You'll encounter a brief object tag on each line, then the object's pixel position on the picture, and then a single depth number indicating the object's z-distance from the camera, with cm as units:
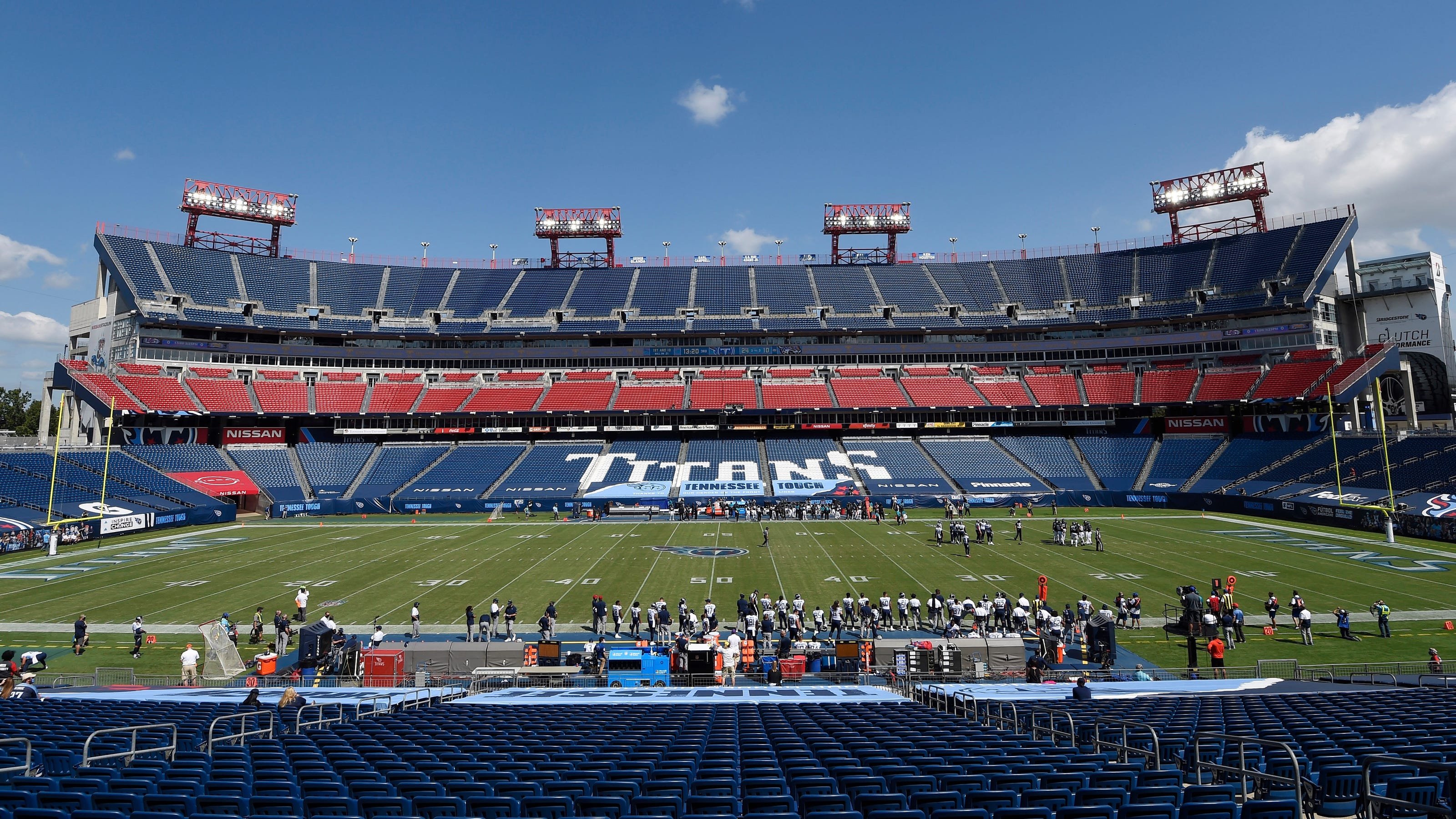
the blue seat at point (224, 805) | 521
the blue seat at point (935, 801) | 504
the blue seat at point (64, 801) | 507
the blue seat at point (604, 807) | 505
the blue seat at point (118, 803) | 508
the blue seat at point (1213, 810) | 440
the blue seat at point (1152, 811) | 448
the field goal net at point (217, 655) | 1834
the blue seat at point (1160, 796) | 507
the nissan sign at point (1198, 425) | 6184
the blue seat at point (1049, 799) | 497
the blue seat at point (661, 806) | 505
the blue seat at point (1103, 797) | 498
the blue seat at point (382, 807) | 517
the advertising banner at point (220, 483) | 5100
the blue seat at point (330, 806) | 515
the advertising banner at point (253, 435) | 6278
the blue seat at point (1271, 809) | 456
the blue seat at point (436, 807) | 523
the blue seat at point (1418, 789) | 569
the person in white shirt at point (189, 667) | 1744
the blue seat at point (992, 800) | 501
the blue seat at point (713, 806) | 512
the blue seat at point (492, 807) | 519
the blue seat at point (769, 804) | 499
